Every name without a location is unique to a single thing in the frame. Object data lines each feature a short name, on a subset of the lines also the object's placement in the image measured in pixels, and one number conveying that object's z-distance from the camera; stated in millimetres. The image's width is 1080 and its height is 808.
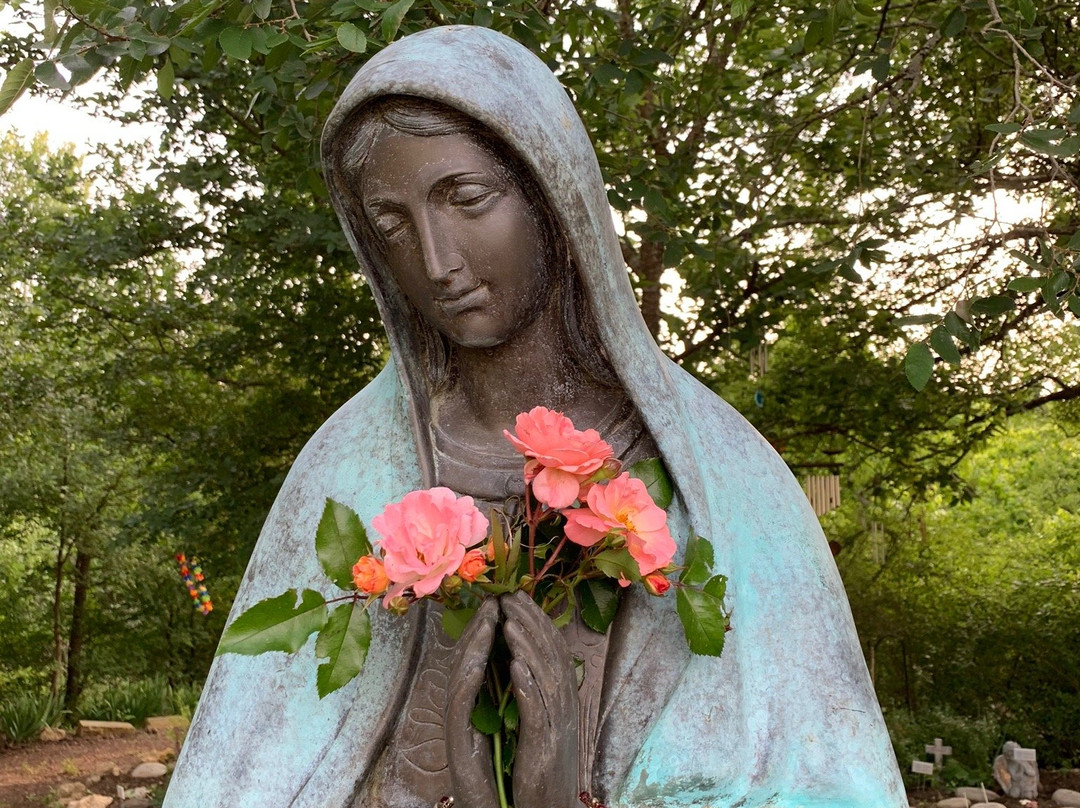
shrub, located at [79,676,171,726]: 12883
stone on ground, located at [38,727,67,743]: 12102
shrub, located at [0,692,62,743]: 11969
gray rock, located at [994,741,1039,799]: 8523
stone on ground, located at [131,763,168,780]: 9875
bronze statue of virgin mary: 1792
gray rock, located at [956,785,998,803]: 8242
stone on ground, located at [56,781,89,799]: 9352
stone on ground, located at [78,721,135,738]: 12398
